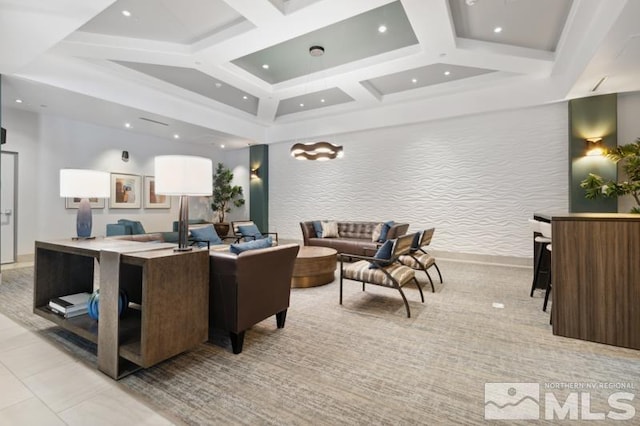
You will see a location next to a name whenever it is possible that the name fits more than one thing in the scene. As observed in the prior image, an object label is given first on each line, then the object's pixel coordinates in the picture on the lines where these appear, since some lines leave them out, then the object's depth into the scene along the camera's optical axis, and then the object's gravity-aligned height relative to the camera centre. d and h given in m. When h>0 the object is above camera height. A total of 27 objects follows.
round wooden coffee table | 4.16 -0.85
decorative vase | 2.24 -0.79
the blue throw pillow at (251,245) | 2.53 -0.32
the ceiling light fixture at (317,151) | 4.84 +1.09
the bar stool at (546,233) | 3.06 -0.22
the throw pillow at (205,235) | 5.08 -0.42
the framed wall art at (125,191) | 7.04 +0.54
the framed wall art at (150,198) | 7.72 +0.40
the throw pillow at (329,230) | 6.59 -0.41
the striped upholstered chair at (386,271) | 3.11 -0.68
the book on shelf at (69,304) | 2.45 -0.83
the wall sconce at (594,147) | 4.77 +1.16
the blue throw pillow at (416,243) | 4.22 -0.46
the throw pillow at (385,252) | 3.25 -0.46
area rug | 1.67 -1.16
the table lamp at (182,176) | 2.11 +0.28
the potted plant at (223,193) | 9.29 +0.65
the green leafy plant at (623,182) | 4.29 +0.55
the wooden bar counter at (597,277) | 2.35 -0.56
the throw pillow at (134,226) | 5.51 -0.28
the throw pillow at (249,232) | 5.97 -0.43
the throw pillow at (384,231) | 5.68 -0.38
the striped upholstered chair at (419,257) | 4.08 -0.66
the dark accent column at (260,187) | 8.88 +0.83
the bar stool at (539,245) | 3.33 -0.41
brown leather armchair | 2.23 -0.64
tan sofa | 5.70 -0.57
